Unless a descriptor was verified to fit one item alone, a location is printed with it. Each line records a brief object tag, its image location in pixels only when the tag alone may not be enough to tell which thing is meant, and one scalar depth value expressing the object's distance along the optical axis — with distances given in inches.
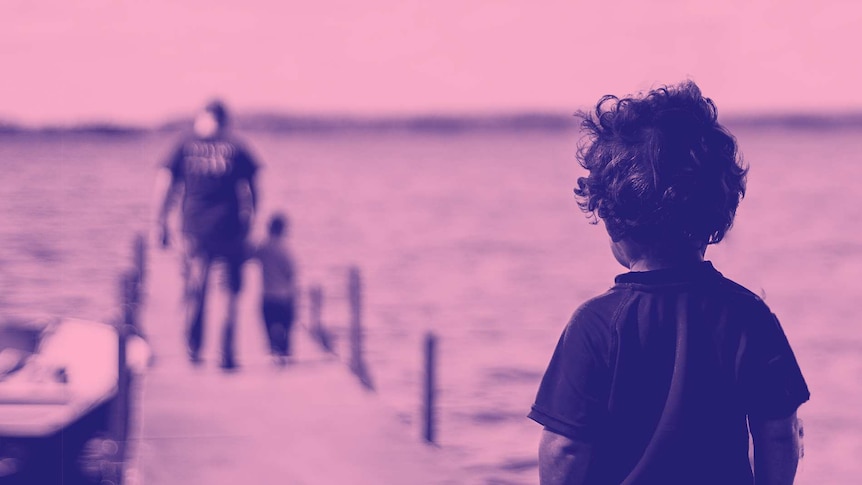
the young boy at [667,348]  81.8
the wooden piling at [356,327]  487.6
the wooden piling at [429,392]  371.9
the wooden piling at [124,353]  320.5
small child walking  432.8
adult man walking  338.0
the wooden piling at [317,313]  581.0
